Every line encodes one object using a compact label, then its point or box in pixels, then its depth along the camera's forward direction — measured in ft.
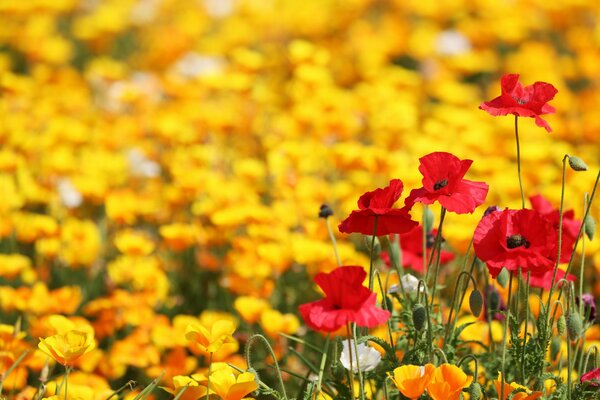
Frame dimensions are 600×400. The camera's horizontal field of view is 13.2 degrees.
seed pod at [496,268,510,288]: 7.16
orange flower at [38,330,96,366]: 6.83
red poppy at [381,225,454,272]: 7.52
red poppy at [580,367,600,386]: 6.83
